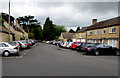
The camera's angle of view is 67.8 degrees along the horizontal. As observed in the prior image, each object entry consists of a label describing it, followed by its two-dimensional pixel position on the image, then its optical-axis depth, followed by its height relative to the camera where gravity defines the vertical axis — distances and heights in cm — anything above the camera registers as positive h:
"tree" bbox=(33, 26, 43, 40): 5961 +413
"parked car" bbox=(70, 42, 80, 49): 1532 -103
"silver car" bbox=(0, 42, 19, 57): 878 -97
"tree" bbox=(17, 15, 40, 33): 5238 +1063
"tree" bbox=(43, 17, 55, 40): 5362 +547
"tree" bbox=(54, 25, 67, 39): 7062 +796
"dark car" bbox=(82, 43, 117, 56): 1057 -120
